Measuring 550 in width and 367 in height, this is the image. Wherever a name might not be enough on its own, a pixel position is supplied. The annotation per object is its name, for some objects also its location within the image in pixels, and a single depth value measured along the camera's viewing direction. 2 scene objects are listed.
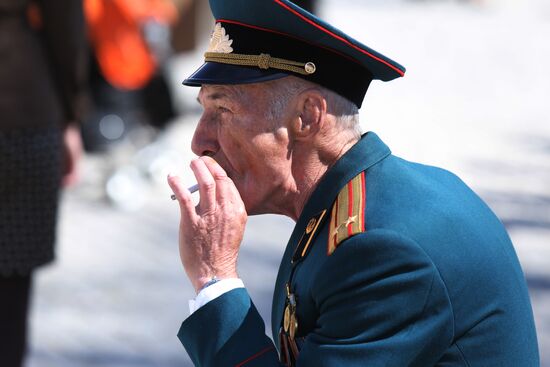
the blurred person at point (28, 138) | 7.39
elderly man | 4.12
